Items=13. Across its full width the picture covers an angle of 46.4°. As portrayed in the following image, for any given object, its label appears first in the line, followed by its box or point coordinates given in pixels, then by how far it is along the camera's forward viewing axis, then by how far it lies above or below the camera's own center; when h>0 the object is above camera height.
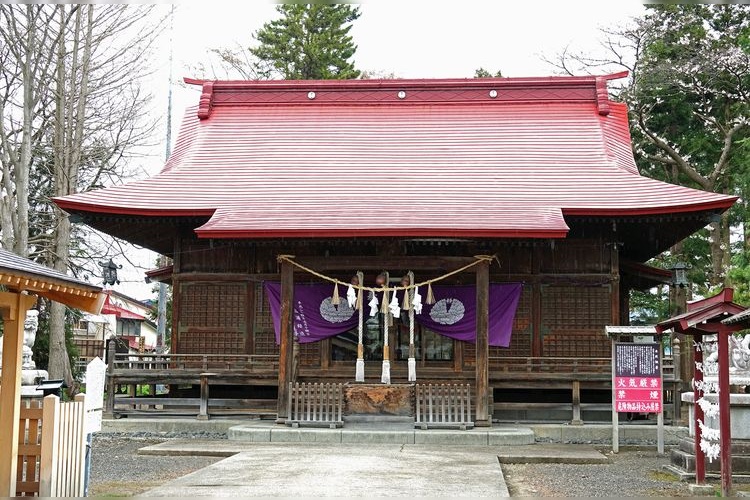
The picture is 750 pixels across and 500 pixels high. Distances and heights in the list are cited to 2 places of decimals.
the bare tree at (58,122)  20.38 +5.80
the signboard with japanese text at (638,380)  13.58 -0.43
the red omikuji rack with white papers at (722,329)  9.26 +0.26
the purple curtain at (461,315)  16.55 +0.65
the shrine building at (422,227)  15.58 +2.29
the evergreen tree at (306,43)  39.28 +13.64
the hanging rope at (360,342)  15.30 +0.11
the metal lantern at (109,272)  20.34 +1.70
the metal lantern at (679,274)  19.30 +1.71
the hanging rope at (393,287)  15.23 +1.32
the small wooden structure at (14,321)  8.20 +0.23
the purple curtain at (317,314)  16.78 +0.65
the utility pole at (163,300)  24.67 +1.39
